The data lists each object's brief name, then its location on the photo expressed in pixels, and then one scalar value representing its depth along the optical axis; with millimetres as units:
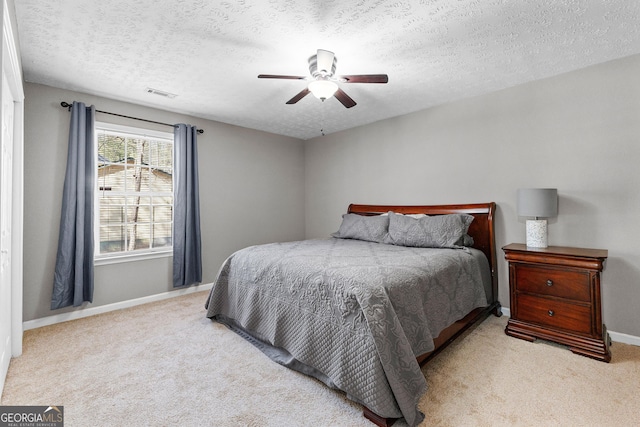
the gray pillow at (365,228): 3644
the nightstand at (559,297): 2291
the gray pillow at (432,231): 3064
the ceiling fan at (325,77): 2231
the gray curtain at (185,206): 3820
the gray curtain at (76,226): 3008
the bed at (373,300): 1649
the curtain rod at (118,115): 3065
